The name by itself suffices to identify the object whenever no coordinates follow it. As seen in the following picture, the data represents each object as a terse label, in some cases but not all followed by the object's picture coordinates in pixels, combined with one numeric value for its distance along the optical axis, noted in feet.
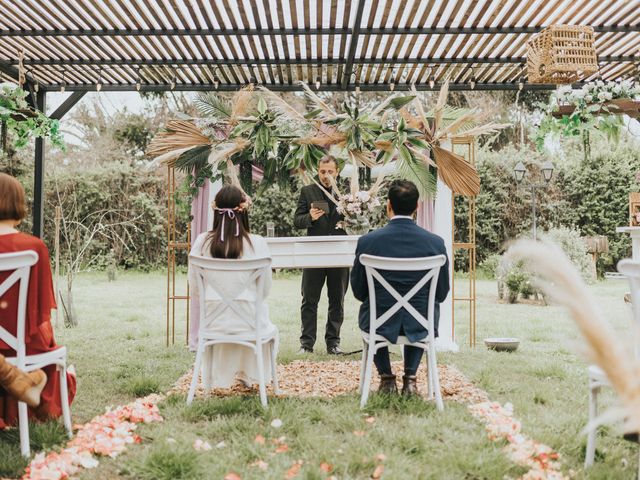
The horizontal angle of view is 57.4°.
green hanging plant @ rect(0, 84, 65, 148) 14.48
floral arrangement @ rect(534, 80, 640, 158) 13.97
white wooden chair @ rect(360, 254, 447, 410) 11.56
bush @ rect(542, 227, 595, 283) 36.63
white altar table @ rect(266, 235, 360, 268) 14.52
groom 12.07
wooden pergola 16.58
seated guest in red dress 9.49
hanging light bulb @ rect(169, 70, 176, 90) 21.85
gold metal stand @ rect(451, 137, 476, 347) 18.10
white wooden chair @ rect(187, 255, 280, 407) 11.79
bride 12.35
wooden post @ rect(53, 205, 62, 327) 21.25
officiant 17.93
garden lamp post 39.86
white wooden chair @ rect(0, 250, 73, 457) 8.85
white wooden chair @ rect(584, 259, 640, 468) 8.24
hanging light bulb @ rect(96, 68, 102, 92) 21.34
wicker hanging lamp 16.24
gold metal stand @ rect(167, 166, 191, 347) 19.24
